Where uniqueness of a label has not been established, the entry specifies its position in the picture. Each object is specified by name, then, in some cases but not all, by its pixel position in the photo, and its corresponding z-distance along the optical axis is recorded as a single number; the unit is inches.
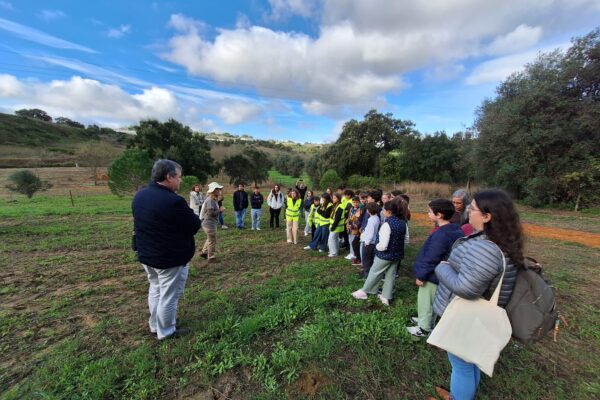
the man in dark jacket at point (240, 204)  375.6
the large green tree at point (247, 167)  1241.4
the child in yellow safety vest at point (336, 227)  250.8
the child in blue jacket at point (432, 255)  114.8
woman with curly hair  67.3
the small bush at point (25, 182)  643.5
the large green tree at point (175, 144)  965.2
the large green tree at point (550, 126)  541.0
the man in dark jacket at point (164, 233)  109.7
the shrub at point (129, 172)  681.0
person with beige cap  233.1
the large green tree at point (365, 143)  1106.1
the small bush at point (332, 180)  995.9
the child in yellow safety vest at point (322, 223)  269.7
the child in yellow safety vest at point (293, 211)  305.1
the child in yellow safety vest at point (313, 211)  306.1
